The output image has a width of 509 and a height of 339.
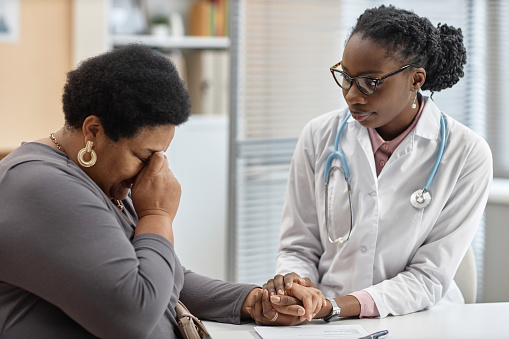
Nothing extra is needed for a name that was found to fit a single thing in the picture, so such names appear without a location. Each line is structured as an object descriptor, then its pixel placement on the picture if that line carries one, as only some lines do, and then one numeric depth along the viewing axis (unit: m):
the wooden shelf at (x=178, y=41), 4.48
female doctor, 2.81
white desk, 2.61
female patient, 2.37
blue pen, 2.56
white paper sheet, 2.58
